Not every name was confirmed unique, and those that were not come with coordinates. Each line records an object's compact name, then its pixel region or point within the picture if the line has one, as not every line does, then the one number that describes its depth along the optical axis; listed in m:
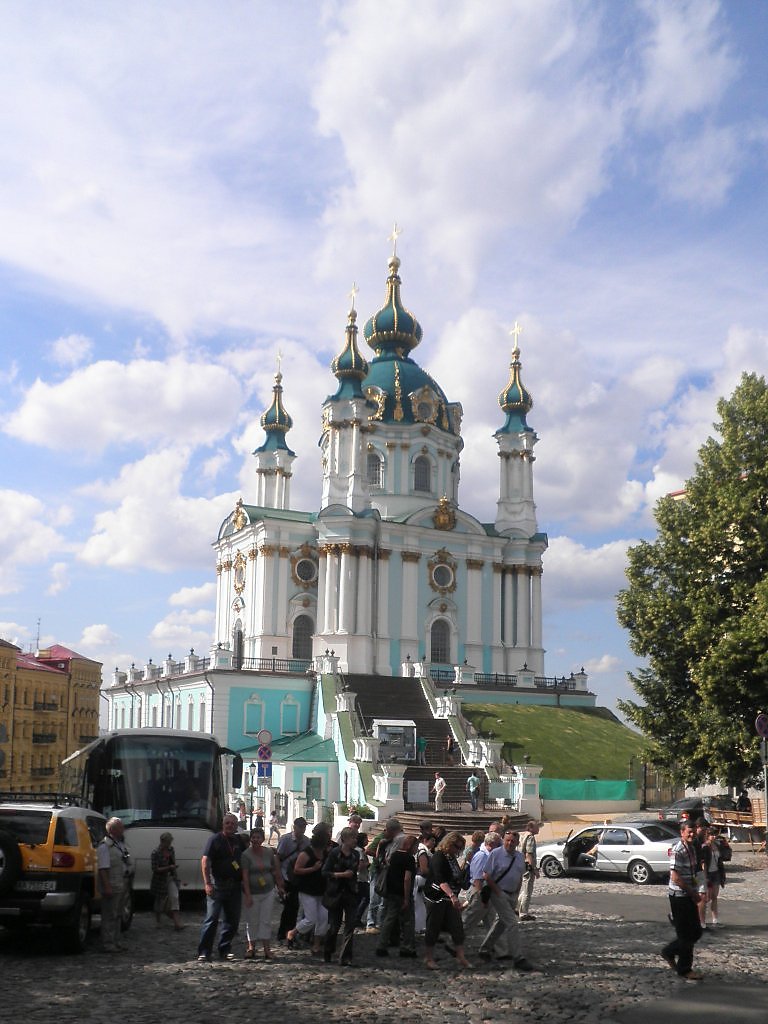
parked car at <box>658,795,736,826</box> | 32.34
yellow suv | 13.13
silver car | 22.98
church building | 49.97
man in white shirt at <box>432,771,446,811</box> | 35.47
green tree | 26.17
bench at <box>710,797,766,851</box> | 29.97
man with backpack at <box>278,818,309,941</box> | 14.40
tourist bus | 18.67
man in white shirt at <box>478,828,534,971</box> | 13.32
